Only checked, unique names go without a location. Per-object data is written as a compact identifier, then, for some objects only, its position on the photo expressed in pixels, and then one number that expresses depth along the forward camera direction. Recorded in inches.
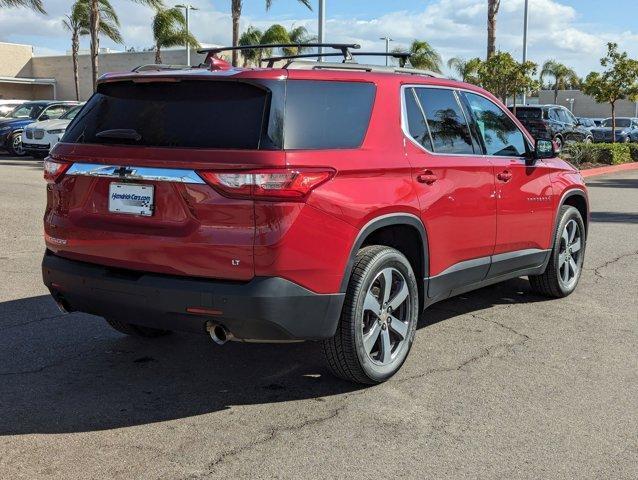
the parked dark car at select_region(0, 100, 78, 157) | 957.8
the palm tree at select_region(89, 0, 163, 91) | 1127.6
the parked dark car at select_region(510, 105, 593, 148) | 1117.1
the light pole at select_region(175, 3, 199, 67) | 1500.5
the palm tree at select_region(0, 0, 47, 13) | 1151.8
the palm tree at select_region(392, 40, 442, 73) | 1797.5
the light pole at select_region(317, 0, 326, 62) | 765.9
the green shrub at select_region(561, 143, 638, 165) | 967.6
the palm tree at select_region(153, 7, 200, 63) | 1467.8
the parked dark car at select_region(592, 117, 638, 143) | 1492.4
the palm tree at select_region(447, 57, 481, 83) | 1039.6
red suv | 156.0
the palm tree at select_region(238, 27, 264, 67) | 1784.2
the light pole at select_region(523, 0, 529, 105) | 1560.0
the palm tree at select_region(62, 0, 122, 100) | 1371.8
